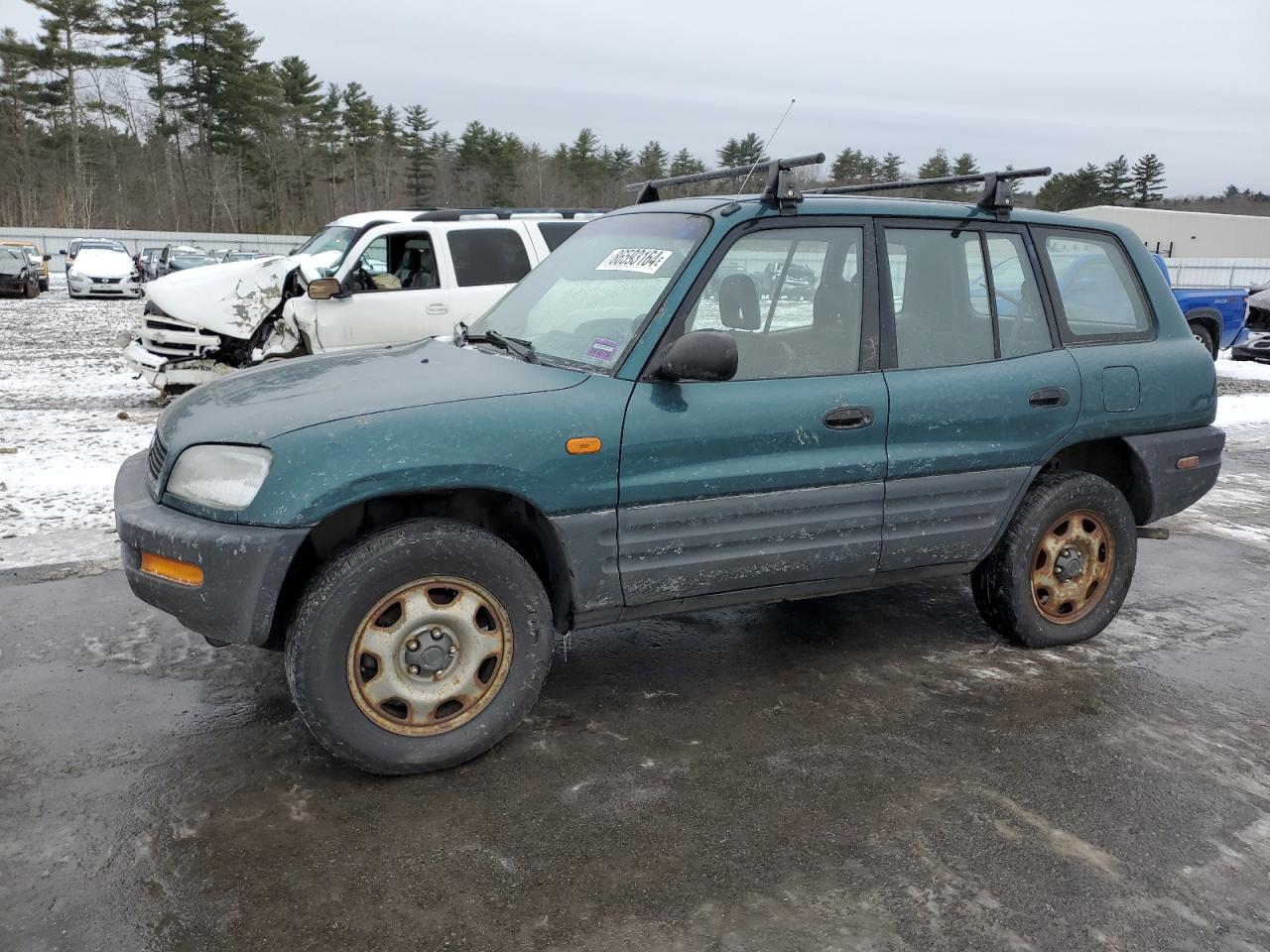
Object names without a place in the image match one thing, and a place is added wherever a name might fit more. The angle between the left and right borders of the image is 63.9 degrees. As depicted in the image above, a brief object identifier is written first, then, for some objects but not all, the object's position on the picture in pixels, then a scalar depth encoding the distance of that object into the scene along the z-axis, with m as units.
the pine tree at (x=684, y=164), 70.14
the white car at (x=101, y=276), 26.78
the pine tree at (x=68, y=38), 50.09
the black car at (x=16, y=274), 25.69
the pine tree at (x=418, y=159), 68.50
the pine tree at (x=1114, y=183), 70.94
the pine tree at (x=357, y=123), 65.38
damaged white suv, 9.57
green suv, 3.29
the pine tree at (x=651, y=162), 75.25
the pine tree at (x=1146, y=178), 75.19
